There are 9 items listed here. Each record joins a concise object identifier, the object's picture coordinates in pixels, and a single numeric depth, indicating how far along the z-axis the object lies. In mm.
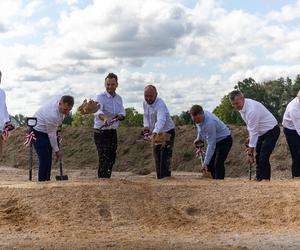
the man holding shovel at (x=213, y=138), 9777
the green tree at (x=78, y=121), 39194
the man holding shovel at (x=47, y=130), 9531
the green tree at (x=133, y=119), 32788
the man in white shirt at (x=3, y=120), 8977
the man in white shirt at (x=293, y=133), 9969
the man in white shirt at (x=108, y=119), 9930
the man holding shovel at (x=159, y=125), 9766
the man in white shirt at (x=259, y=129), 9312
